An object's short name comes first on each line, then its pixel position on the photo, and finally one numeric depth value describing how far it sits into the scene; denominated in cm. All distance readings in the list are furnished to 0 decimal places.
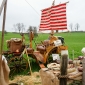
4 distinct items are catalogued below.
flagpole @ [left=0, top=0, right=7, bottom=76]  156
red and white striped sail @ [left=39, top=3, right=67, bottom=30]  479
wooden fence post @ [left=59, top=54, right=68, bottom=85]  233
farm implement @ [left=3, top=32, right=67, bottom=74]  419
